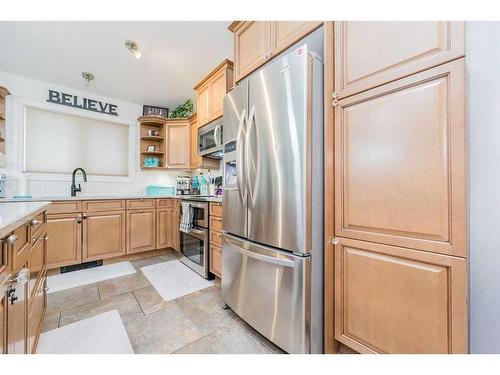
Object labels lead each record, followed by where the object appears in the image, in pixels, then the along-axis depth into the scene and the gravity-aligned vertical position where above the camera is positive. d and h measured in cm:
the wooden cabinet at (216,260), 210 -73
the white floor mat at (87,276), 218 -99
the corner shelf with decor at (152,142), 356 +81
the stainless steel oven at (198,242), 230 -64
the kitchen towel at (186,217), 252 -35
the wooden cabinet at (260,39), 142 +112
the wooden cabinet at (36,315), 103 -72
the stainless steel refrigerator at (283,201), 117 -8
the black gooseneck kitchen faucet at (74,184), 294 +5
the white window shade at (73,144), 284 +64
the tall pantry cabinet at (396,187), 83 +1
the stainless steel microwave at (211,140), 252 +62
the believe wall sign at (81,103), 295 +126
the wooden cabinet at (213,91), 237 +118
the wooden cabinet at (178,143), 349 +74
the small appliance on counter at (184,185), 369 +5
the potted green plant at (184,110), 360 +134
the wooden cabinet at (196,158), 309 +46
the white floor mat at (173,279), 205 -99
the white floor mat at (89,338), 130 -99
